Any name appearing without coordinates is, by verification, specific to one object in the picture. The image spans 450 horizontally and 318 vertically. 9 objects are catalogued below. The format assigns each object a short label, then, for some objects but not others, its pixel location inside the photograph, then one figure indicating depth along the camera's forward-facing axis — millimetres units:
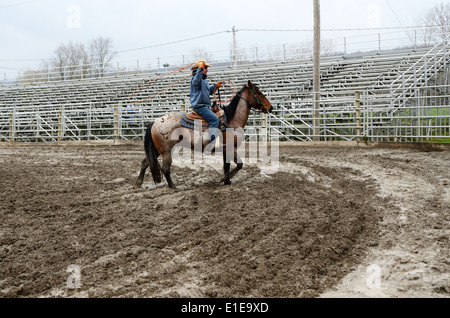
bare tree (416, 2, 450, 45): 26584
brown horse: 7078
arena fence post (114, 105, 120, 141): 17805
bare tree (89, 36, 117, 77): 44625
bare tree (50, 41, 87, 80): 43500
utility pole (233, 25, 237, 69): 39475
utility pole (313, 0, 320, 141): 15623
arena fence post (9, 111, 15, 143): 20833
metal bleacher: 15281
